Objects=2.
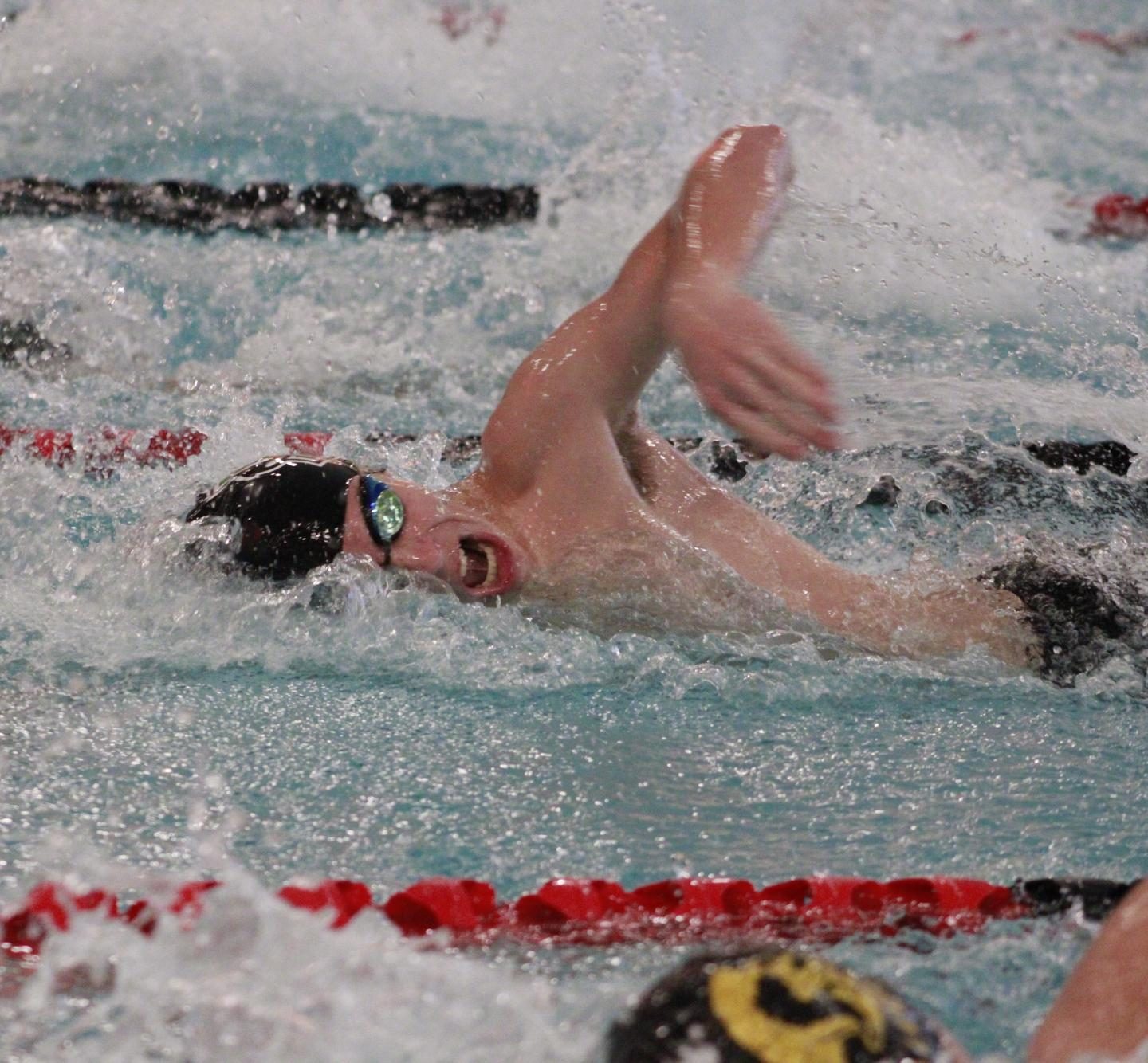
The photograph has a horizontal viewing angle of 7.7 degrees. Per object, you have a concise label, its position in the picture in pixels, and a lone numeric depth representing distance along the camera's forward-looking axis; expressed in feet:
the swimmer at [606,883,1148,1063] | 16.10
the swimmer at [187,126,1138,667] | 22.43
